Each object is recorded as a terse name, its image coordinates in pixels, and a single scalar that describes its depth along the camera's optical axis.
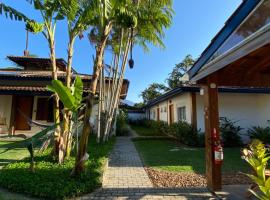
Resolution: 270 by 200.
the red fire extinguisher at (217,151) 3.76
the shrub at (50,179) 3.54
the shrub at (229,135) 9.14
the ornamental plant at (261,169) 1.33
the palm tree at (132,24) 4.09
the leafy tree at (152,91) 30.15
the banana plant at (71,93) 3.92
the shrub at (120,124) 13.54
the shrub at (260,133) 8.78
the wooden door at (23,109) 11.47
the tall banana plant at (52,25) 4.95
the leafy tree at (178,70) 25.67
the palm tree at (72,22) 4.68
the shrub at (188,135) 8.92
